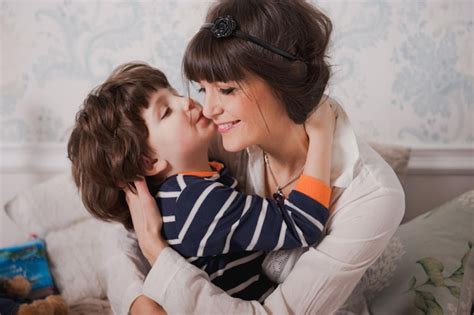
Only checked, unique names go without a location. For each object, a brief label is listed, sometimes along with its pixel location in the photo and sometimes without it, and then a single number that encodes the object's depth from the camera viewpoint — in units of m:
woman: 1.31
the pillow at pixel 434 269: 1.63
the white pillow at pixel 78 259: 2.12
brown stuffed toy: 1.90
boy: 1.32
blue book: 2.12
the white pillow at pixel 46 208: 2.21
